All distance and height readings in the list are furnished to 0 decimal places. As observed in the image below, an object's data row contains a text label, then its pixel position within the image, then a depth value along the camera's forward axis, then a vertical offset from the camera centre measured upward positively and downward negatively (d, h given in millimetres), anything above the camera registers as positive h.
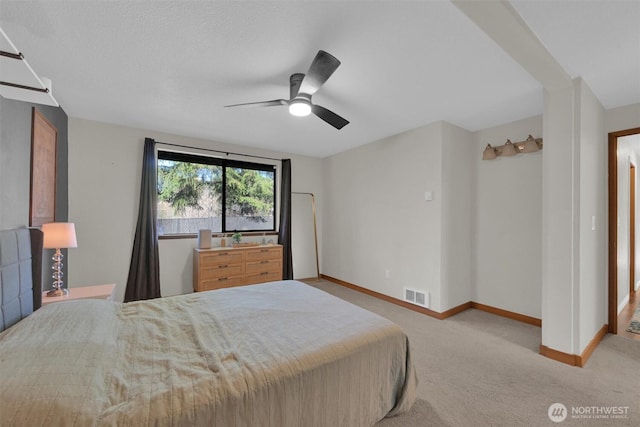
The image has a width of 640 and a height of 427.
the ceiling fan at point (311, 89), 1655 +969
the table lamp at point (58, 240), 2188 -208
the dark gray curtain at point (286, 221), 4508 -74
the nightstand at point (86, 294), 2193 -708
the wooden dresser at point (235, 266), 3598 -735
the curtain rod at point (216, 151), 3714 +1028
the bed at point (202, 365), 869 -642
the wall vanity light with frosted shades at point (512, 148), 2896 +828
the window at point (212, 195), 3812 +354
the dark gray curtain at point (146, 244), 3357 -371
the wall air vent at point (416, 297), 3291 -1040
